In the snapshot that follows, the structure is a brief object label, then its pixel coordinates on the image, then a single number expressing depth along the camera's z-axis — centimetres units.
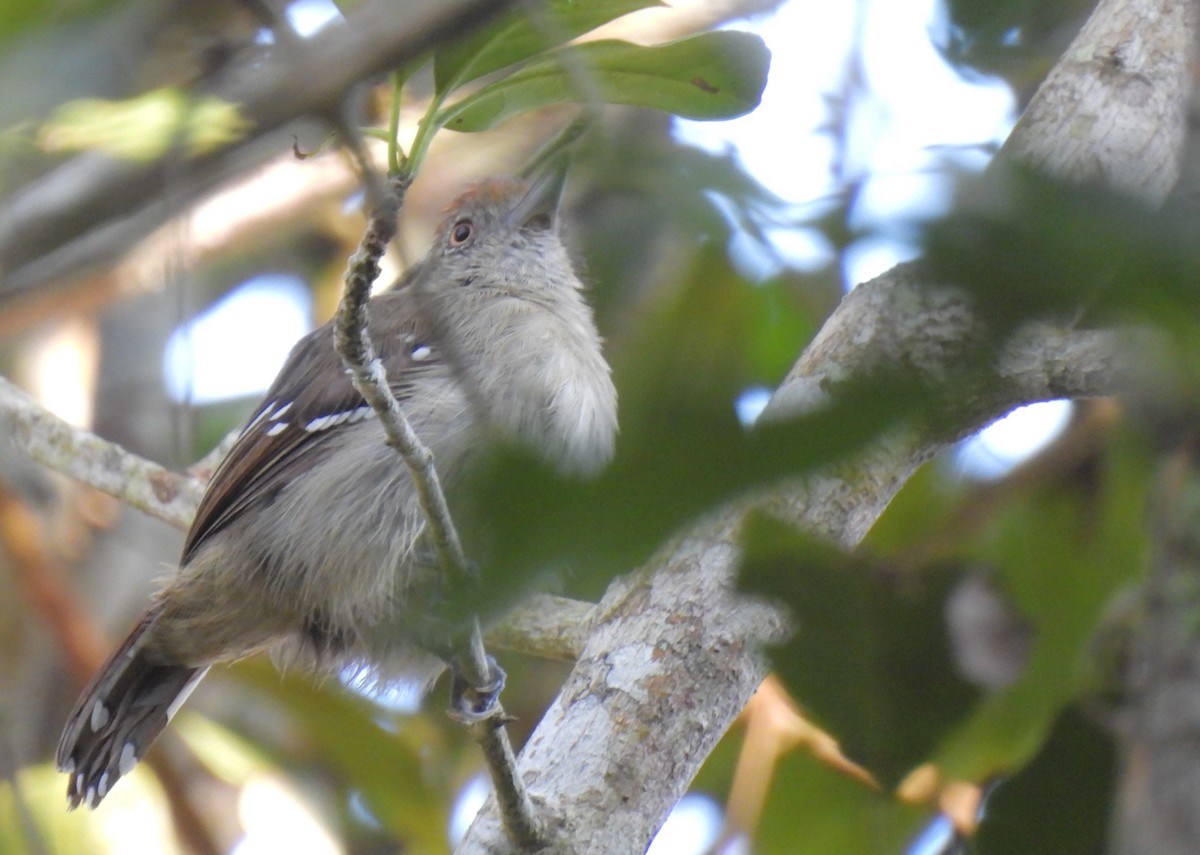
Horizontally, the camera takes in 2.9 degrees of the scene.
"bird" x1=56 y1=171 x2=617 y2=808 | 405
